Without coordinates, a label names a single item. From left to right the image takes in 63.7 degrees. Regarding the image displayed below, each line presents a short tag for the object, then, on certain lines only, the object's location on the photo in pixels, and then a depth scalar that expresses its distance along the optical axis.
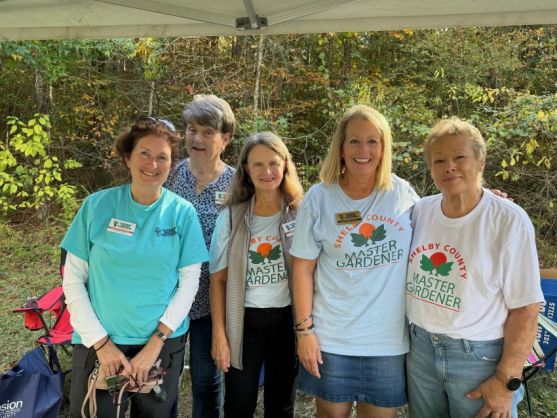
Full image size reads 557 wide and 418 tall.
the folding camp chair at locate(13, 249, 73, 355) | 2.77
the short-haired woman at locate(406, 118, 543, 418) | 1.51
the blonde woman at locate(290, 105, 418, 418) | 1.71
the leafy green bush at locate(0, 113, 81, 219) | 5.11
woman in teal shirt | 1.71
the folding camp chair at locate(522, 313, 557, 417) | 2.41
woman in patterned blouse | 2.15
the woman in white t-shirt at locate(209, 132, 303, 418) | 1.91
